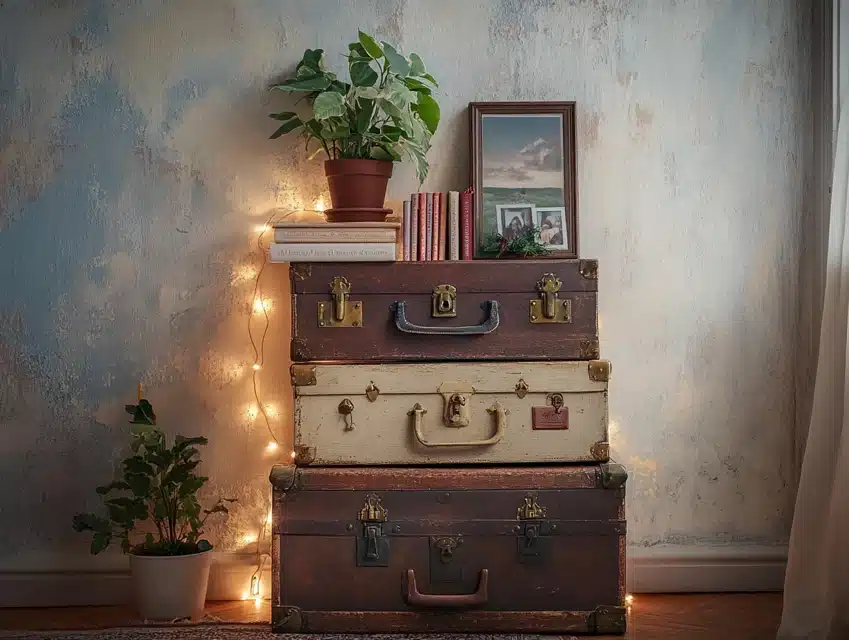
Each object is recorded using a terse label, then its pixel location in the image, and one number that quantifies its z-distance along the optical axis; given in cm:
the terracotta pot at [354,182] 284
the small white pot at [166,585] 281
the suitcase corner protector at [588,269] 273
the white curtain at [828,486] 258
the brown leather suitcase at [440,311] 273
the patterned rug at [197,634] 264
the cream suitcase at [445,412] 271
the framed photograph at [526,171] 301
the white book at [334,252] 271
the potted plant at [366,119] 280
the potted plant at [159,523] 281
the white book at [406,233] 288
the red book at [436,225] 290
